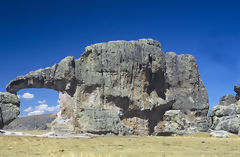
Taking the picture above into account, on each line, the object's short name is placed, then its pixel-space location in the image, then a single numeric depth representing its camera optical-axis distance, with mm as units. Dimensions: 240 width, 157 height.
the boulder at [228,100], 50094
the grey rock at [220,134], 32416
